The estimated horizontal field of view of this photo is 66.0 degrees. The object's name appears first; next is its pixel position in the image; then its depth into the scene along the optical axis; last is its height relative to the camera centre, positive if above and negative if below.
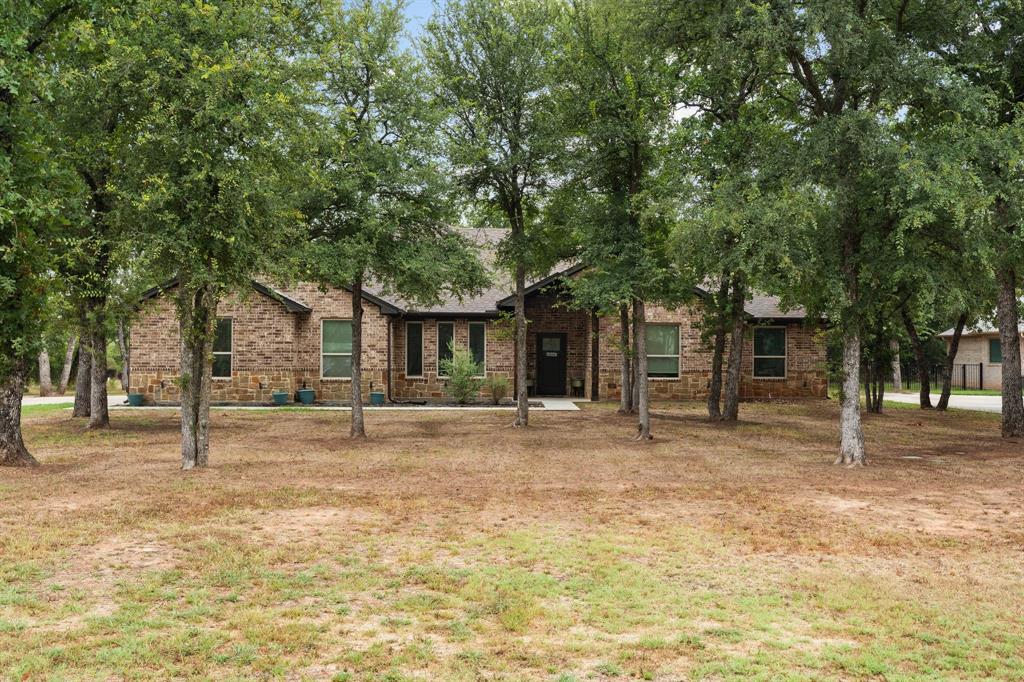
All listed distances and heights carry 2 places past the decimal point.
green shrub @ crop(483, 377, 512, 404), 24.98 -0.94
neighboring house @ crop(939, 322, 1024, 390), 38.53 +0.09
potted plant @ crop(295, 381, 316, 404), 24.56 -1.15
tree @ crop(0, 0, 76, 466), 9.41 +2.01
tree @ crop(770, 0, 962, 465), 11.52 +3.32
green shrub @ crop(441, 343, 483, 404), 24.20 -0.54
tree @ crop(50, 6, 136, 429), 10.37 +3.58
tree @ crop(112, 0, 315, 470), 10.30 +2.86
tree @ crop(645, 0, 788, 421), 11.54 +3.57
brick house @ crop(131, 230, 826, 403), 24.61 +0.34
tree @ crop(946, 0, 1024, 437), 11.28 +3.04
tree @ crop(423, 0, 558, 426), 16.45 +5.78
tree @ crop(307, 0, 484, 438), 14.30 +3.53
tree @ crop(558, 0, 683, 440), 14.94 +4.22
